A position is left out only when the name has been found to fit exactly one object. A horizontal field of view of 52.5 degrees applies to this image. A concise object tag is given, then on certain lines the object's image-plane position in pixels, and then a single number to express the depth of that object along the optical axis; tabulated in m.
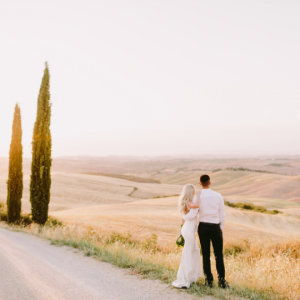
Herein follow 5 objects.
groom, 5.99
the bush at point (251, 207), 38.16
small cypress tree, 18.25
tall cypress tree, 16.31
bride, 5.92
